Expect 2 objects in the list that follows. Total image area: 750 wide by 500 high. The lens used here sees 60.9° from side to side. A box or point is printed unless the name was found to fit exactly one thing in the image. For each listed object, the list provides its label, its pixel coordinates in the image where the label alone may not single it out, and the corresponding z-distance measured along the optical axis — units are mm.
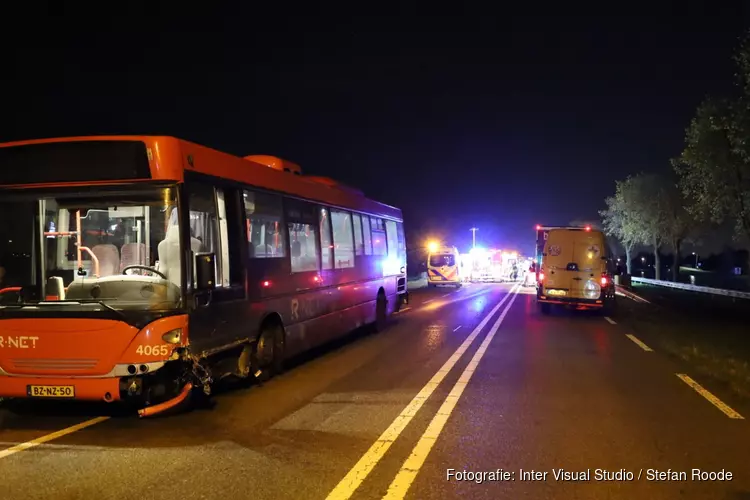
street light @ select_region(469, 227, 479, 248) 82012
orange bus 6797
